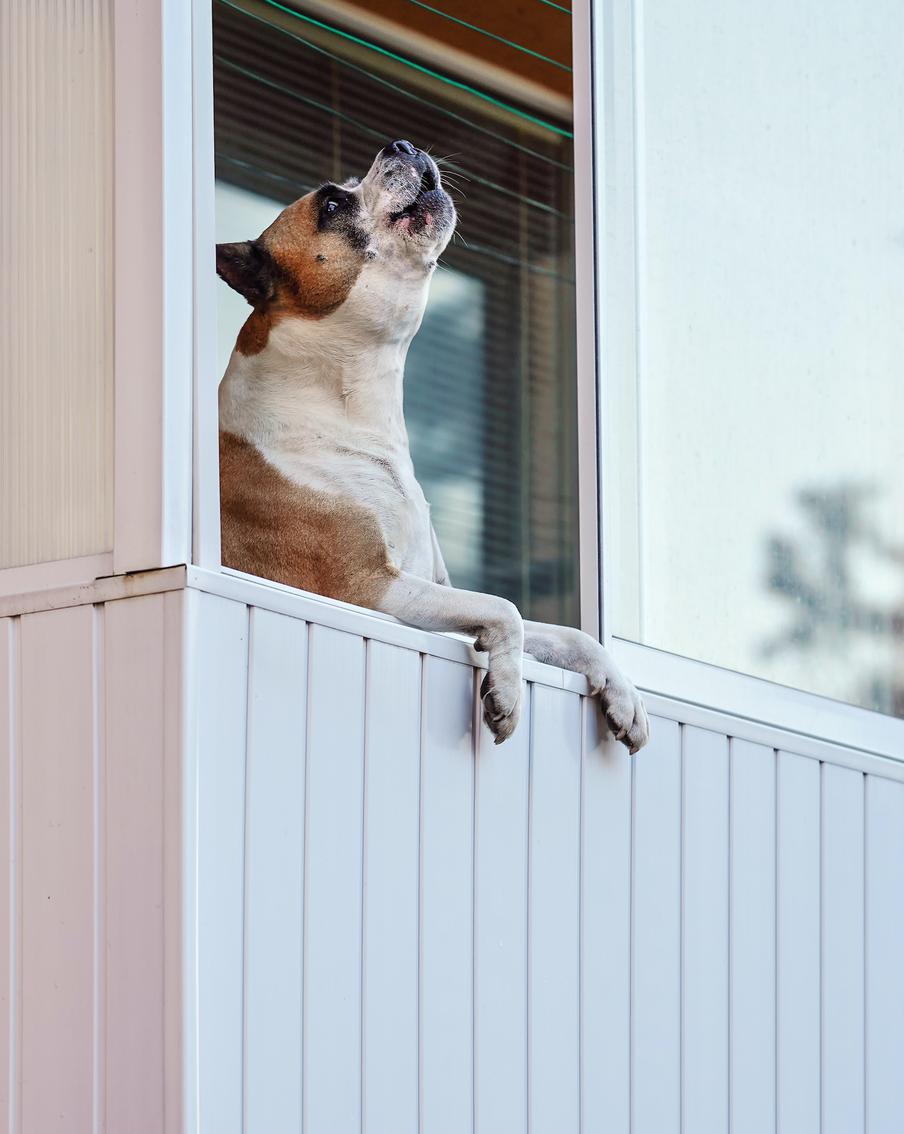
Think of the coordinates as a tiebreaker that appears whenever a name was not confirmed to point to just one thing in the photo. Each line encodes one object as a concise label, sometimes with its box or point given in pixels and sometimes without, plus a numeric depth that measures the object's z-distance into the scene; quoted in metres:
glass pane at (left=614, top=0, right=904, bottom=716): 8.72
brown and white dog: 7.38
